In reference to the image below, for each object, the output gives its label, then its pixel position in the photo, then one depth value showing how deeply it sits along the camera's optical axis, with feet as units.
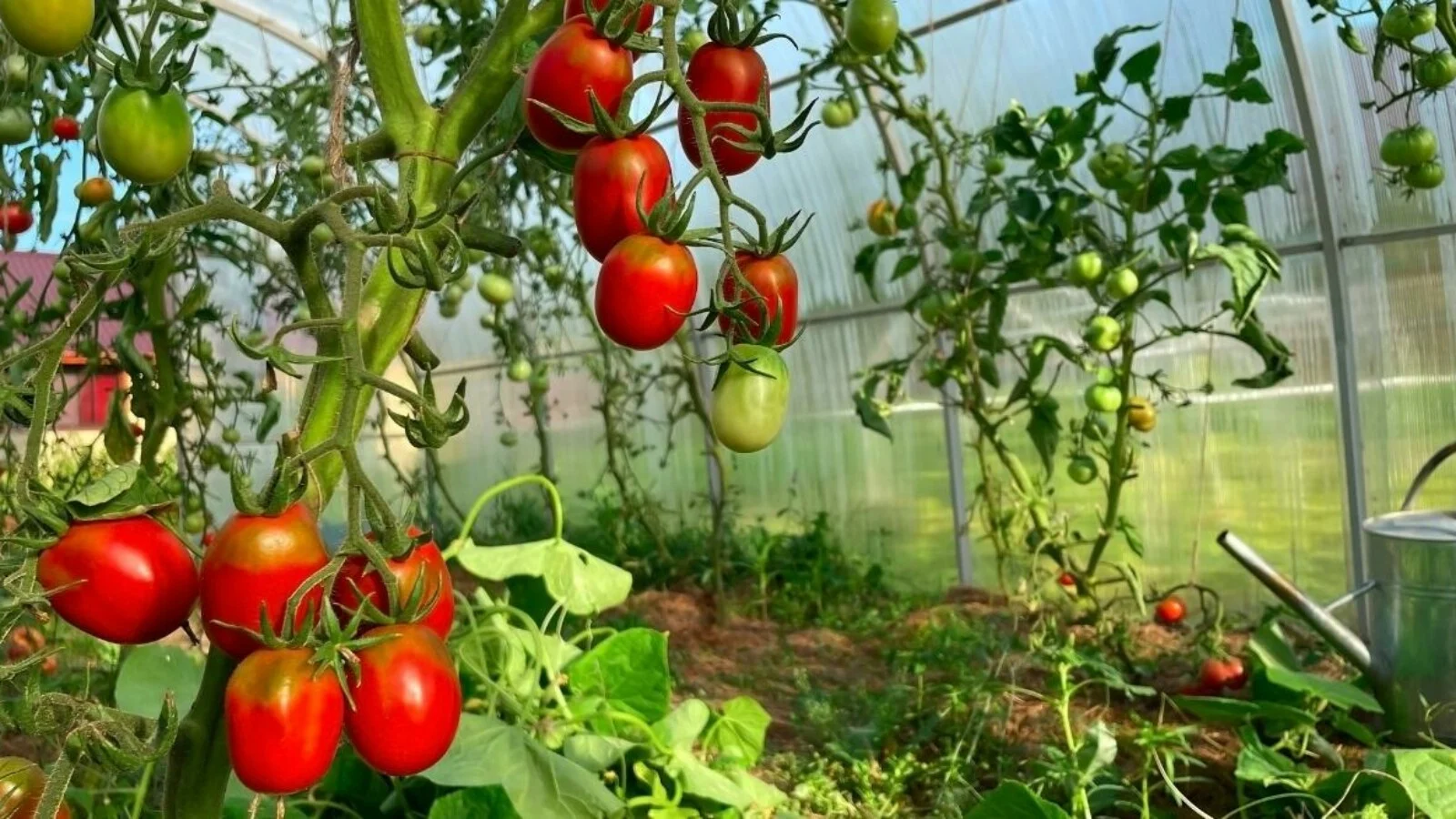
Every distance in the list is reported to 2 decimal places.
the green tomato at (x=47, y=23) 1.72
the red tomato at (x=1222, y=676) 6.08
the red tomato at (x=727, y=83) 1.67
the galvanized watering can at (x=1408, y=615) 4.98
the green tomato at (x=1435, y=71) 4.65
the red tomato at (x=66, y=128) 5.18
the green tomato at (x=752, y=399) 1.58
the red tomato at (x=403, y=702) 1.43
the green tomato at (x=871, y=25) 2.61
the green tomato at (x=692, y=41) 2.15
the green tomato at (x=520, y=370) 9.04
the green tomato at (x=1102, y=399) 6.33
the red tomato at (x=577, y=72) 1.50
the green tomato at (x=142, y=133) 1.68
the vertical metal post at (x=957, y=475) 11.05
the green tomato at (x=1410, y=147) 5.50
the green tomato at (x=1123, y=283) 5.98
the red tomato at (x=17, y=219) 4.99
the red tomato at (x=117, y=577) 1.44
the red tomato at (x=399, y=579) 1.46
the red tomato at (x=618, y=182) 1.52
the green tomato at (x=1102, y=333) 6.06
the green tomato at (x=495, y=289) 7.56
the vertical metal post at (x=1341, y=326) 7.75
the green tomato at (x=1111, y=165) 5.96
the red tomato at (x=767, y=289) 1.56
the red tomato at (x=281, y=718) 1.36
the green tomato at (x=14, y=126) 3.91
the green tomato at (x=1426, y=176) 5.56
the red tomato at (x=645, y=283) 1.53
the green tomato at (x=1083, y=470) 6.83
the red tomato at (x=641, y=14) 1.65
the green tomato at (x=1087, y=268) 6.04
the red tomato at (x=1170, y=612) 7.57
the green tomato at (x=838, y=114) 7.35
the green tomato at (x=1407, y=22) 4.30
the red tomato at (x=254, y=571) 1.37
